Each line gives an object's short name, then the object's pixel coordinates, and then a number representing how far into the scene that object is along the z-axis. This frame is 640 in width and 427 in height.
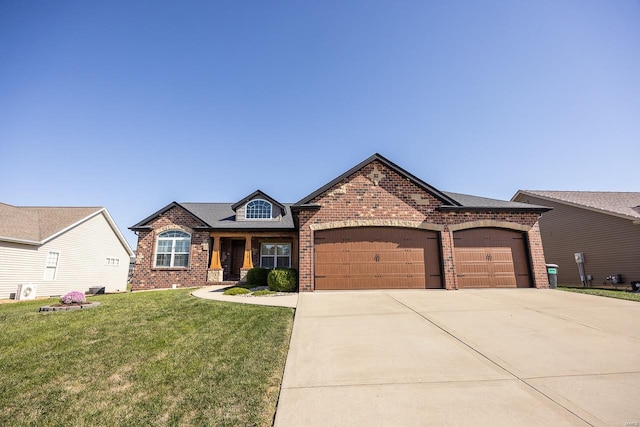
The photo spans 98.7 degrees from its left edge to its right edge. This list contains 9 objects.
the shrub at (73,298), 9.38
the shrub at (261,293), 11.00
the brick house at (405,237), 11.96
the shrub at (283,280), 11.82
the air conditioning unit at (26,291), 14.65
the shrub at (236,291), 11.70
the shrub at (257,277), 14.89
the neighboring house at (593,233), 15.66
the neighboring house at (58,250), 15.29
